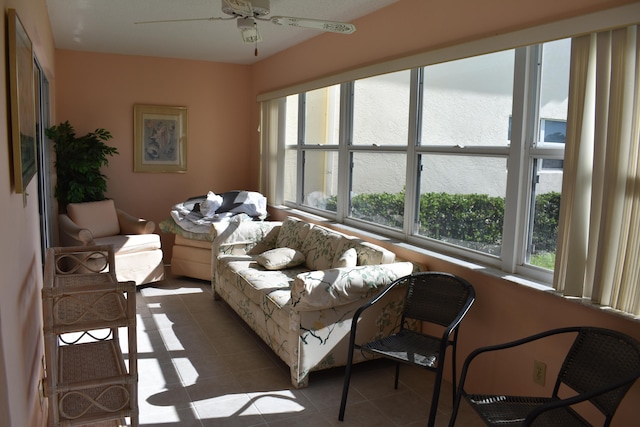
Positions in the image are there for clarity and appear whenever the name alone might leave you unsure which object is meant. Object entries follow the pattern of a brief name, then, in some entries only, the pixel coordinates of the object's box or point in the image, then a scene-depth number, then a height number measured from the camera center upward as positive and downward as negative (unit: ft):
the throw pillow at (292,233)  15.33 -2.15
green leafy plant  17.81 -0.40
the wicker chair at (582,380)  6.52 -2.74
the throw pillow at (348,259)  11.78 -2.17
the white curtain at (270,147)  20.06 +0.44
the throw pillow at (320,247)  13.62 -2.28
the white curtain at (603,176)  7.43 -0.11
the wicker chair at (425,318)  9.04 -2.87
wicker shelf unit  6.75 -2.99
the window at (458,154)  9.37 +0.21
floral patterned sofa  10.42 -2.93
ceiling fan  10.29 +2.76
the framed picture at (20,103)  6.15 +0.62
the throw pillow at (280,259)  14.20 -2.64
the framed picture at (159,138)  20.57 +0.66
